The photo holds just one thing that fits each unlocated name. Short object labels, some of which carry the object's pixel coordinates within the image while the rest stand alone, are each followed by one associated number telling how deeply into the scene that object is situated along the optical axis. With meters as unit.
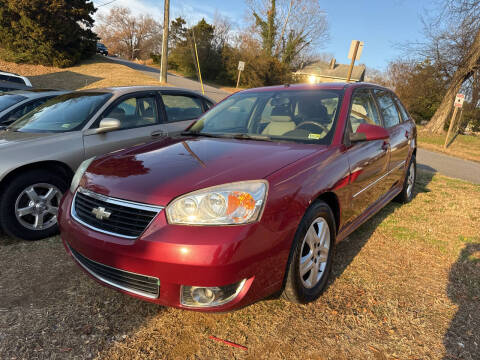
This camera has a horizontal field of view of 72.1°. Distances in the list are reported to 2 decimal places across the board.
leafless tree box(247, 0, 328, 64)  36.19
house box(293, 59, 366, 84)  52.84
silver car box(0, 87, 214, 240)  3.28
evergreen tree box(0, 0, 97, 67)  21.69
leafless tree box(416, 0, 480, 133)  15.74
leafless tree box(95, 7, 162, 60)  61.16
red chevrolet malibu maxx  1.85
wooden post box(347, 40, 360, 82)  10.79
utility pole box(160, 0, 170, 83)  17.12
